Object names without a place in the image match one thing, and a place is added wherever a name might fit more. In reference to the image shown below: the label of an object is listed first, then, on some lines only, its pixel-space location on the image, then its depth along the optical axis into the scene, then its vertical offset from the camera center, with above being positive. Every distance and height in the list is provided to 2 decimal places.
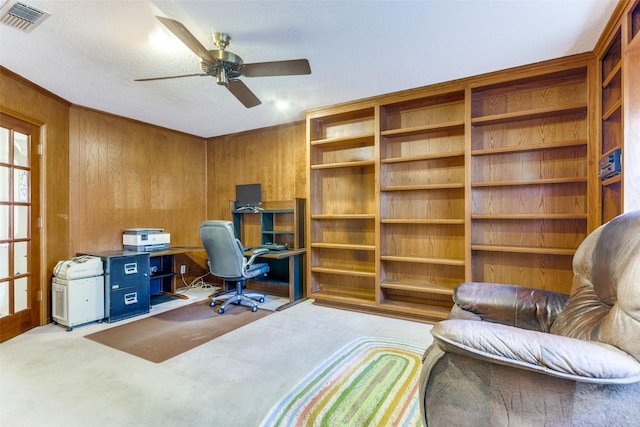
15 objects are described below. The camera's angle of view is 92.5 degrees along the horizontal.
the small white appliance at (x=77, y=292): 2.96 -0.78
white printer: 3.75 -0.33
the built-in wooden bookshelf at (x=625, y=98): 1.86 +0.73
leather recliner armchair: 0.92 -0.49
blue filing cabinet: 3.20 -0.77
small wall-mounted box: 2.01 +0.32
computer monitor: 4.43 +0.25
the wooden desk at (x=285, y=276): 3.78 -0.87
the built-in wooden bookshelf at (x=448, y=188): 2.76 +0.25
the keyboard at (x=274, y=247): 3.99 -0.45
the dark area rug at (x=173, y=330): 2.54 -1.12
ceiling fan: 2.05 +1.04
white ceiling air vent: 1.83 +1.23
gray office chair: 3.31 -0.49
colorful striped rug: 1.63 -1.10
